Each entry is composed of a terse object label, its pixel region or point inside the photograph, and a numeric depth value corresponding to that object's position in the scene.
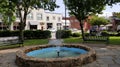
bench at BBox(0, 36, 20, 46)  5.76
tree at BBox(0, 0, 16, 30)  7.61
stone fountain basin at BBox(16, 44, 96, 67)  3.20
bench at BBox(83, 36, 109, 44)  6.46
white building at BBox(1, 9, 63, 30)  20.76
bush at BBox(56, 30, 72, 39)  10.20
